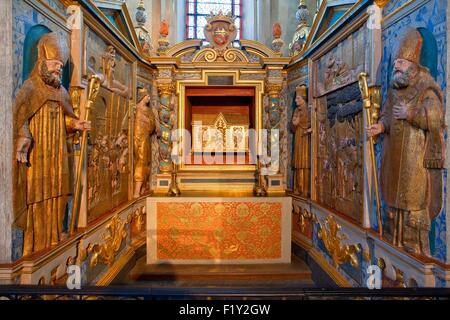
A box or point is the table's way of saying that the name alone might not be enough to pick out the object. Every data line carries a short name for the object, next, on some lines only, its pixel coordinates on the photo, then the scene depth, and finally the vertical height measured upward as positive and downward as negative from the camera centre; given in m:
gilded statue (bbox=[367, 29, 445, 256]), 2.08 +0.11
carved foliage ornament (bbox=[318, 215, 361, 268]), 3.25 -1.13
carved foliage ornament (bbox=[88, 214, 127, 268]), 3.25 -1.14
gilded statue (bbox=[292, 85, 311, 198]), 4.66 +0.33
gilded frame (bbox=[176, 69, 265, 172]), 5.47 +1.28
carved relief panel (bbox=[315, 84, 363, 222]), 3.23 +0.10
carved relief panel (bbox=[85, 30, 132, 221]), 3.24 +0.36
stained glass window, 7.25 +3.96
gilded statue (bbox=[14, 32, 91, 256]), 2.04 +0.08
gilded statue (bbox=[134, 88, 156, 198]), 4.62 +0.38
